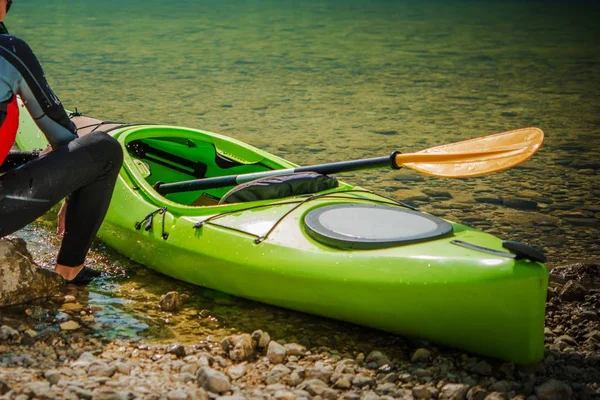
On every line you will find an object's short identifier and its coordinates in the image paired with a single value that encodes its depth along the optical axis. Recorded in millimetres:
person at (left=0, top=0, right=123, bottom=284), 3186
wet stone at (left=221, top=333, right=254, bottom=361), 3104
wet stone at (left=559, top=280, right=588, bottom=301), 3633
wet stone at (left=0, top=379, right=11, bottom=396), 2619
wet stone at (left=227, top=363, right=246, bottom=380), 2975
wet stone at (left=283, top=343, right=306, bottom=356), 3163
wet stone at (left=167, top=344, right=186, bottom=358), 3117
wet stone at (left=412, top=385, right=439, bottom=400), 2869
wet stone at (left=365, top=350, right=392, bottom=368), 3076
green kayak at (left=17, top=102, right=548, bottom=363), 3025
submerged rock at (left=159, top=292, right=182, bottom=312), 3566
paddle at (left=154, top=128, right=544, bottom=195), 3664
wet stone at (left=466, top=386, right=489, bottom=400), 2834
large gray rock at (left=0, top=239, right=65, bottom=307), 3453
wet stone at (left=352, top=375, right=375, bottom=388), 2930
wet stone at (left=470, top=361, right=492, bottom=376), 3031
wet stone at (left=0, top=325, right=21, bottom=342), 3102
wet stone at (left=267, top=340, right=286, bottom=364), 3098
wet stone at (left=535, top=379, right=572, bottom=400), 2814
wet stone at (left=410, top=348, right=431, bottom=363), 3131
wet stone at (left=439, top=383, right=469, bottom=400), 2850
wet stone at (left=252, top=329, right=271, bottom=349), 3182
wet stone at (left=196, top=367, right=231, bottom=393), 2809
